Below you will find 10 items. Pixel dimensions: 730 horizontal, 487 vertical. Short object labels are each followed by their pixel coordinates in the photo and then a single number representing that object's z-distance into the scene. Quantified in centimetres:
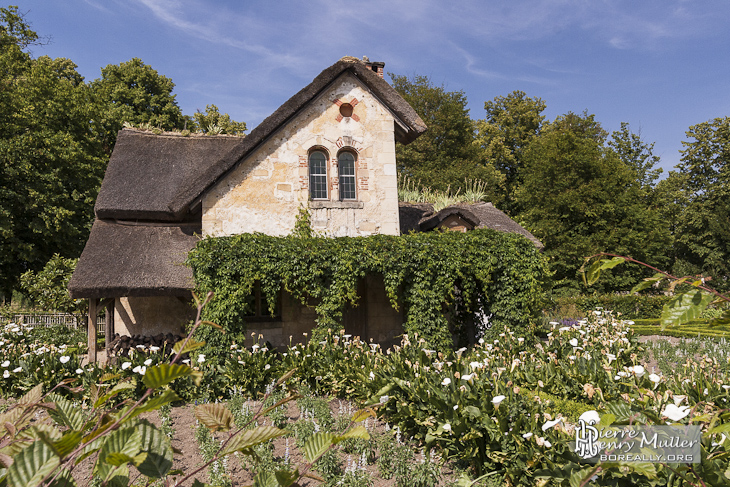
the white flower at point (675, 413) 172
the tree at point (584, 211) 2730
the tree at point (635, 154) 3675
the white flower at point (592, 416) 203
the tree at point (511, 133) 3750
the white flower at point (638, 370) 426
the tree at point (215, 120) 3442
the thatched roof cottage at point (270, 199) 1162
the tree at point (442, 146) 3225
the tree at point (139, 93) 2916
